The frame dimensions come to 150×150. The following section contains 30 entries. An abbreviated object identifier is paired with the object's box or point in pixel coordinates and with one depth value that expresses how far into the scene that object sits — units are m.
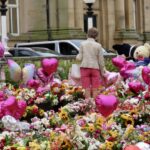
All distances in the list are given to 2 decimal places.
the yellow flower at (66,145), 8.12
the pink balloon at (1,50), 16.91
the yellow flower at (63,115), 10.64
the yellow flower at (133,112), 10.89
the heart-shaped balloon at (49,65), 15.94
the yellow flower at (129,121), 10.18
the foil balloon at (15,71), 16.92
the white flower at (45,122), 10.07
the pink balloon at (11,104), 9.68
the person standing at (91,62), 15.55
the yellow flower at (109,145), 8.13
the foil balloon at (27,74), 16.78
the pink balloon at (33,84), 15.36
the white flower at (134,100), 12.29
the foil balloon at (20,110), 9.78
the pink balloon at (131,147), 7.50
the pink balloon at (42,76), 16.36
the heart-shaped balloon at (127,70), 16.14
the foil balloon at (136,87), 13.57
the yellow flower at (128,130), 8.56
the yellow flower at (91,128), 8.74
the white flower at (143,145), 7.73
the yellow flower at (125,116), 10.25
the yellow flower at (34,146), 8.09
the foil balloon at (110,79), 16.23
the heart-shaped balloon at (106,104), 9.33
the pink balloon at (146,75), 13.80
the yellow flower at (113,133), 8.54
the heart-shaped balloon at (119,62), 16.81
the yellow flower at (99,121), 9.00
